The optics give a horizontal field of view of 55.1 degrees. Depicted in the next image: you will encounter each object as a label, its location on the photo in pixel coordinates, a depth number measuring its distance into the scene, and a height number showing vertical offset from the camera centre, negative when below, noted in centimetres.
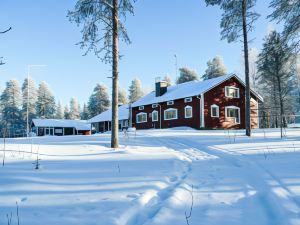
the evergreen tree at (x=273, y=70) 3138 +599
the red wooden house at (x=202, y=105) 2827 +197
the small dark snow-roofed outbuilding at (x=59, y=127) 4835 -33
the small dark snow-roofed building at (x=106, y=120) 4091 +64
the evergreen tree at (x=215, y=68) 4925 +957
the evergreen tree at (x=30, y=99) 5644 +541
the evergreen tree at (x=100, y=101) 5794 +495
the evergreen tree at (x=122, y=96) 6501 +652
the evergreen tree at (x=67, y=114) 7419 +287
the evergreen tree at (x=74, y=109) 7388 +410
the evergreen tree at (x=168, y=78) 6756 +1080
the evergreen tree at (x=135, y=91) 6266 +734
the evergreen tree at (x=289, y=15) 1488 +575
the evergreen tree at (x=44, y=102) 5828 +476
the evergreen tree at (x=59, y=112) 7244 +340
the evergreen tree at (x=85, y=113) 7283 +303
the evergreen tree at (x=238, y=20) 1694 +625
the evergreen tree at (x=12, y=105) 5394 +403
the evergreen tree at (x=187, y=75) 5122 +875
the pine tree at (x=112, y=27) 1223 +436
